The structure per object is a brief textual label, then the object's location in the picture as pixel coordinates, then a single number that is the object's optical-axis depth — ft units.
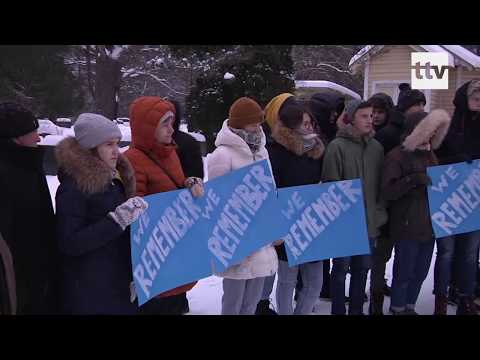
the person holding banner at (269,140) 12.16
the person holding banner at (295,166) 11.68
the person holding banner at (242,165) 10.93
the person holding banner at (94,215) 8.50
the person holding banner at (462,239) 13.57
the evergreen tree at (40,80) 55.47
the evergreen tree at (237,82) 40.91
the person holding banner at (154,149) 9.82
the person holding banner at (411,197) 12.48
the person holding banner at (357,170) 12.24
